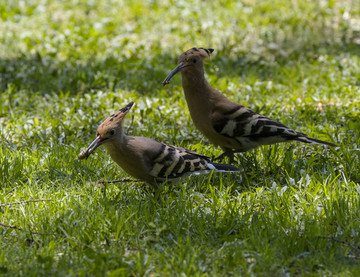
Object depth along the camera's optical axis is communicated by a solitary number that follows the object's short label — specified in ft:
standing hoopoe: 32.22
